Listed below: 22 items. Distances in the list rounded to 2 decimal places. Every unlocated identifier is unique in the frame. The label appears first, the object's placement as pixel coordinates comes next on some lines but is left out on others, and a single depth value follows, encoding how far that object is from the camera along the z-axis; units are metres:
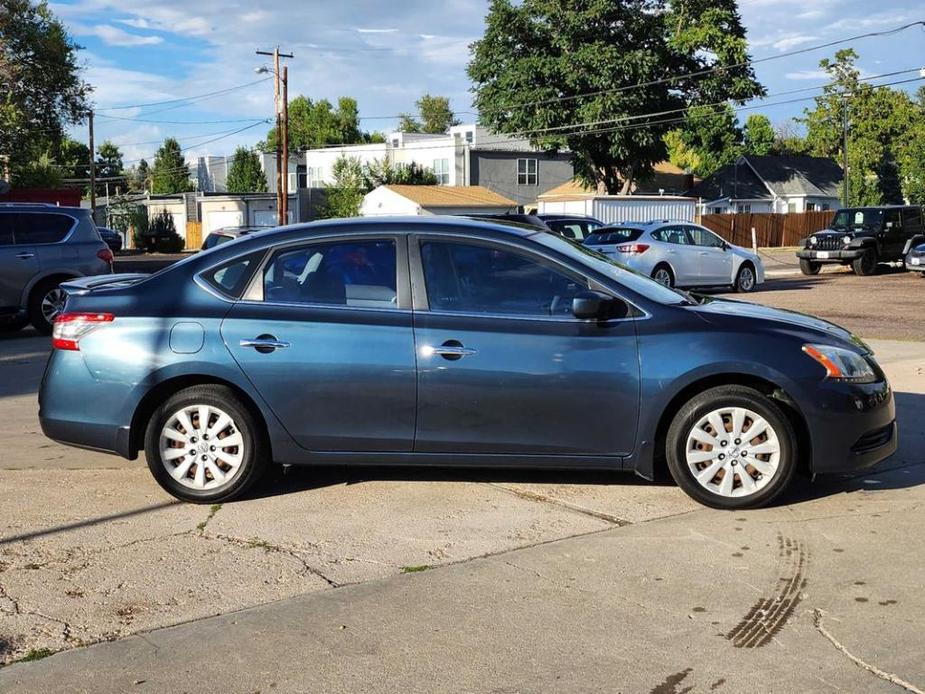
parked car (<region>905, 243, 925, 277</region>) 26.47
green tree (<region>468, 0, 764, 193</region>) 50.97
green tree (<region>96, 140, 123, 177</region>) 110.38
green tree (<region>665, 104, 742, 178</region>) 53.94
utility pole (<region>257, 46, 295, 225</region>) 42.09
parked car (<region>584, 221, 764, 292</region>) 21.02
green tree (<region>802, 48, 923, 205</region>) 71.06
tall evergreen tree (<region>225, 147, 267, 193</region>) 82.56
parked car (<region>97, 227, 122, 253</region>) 49.57
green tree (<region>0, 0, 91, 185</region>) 38.94
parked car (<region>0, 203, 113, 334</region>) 13.99
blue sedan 5.80
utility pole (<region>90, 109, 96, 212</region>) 58.34
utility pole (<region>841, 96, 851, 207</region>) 56.38
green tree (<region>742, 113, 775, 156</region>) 89.94
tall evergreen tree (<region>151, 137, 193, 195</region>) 99.06
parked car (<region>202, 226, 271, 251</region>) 20.45
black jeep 28.47
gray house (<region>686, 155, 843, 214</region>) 69.88
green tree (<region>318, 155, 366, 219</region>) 62.94
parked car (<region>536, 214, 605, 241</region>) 23.02
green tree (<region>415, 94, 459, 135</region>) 124.56
